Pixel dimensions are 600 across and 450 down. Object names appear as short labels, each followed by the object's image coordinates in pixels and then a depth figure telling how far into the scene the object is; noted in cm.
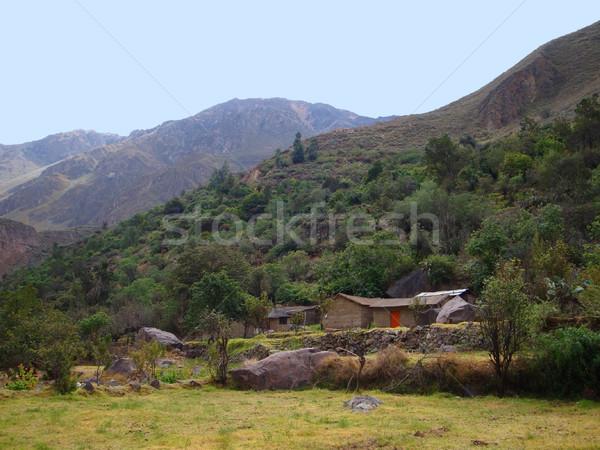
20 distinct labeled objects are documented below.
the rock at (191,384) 1903
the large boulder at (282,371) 1830
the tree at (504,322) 1440
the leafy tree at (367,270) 3516
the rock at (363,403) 1317
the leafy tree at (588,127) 4234
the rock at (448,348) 1806
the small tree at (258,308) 3259
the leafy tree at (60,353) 1620
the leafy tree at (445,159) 5494
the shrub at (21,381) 1713
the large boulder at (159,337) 3288
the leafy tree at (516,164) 4753
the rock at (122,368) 2286
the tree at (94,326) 3716
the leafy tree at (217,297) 3459
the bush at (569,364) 1283
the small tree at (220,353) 1938
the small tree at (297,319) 3061
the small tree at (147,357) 2136
